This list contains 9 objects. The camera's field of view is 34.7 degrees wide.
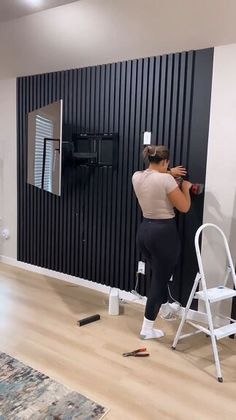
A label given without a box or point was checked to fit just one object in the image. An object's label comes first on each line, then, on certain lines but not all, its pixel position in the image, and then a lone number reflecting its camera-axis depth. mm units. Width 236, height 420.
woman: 2842
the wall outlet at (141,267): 3668
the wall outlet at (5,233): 4965
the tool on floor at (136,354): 2737
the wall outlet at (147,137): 3504
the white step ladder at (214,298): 2522
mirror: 3504
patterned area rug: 2064
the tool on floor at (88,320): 3215
